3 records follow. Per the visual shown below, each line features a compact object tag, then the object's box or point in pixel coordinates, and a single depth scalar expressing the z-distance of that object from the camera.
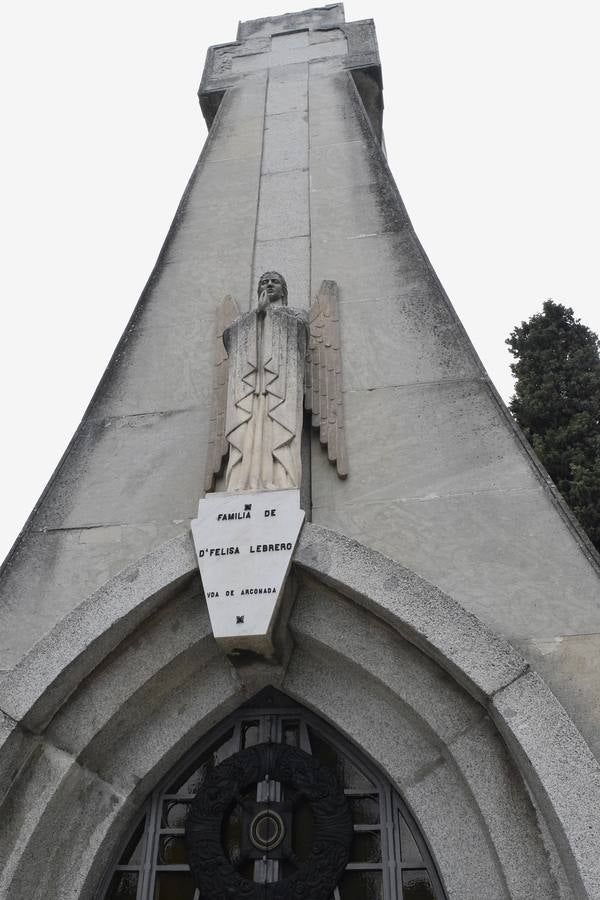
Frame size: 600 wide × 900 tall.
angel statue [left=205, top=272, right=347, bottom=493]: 5.95
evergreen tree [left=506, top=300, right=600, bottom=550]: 10.93
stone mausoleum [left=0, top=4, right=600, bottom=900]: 4.88
